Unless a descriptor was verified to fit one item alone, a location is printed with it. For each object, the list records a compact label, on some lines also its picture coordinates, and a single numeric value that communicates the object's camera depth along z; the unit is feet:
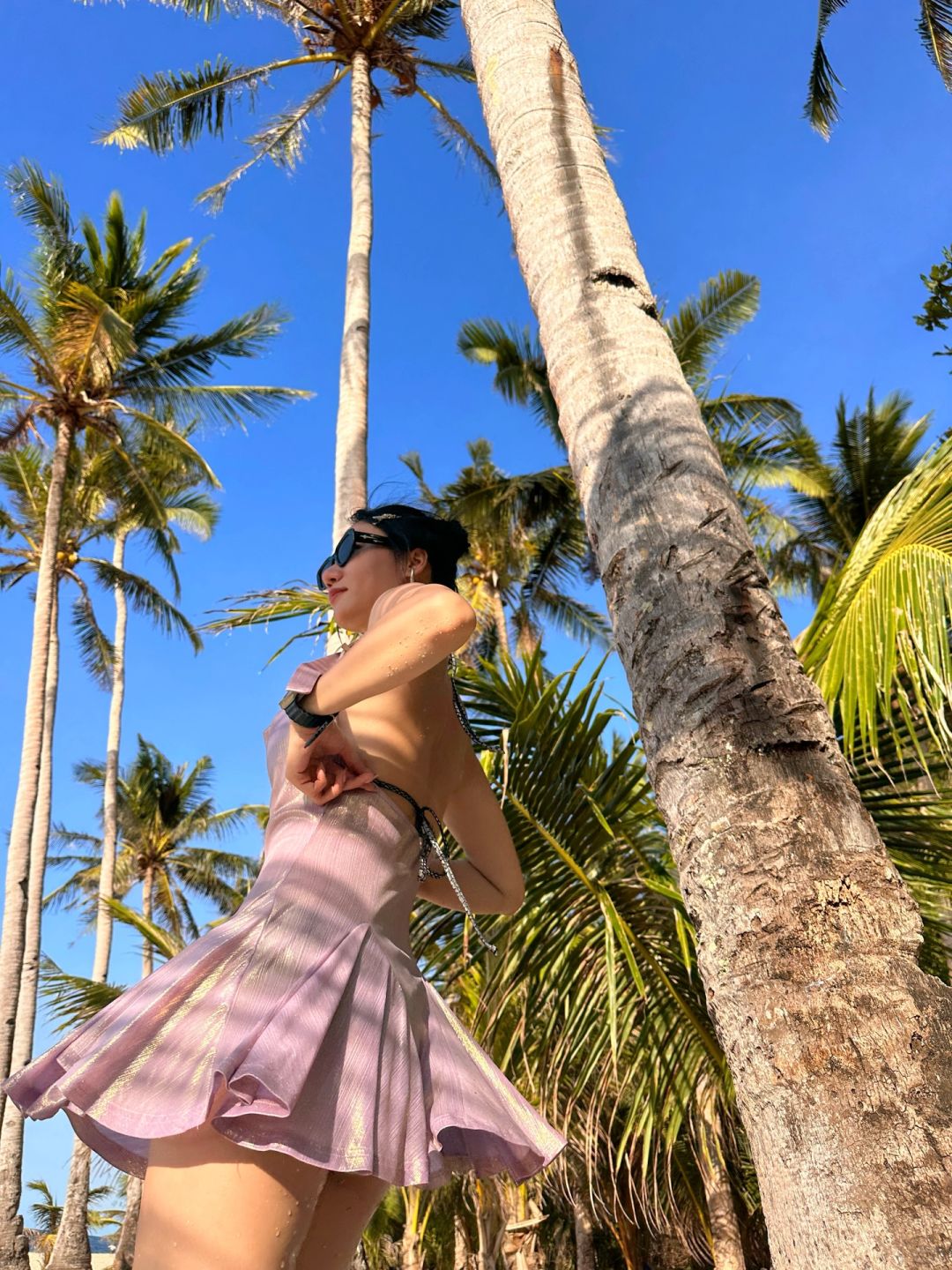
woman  3.51
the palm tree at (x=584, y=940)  12.23
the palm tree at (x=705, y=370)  55.21
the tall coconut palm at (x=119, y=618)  51.03
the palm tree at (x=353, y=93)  31.19
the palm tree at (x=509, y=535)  63.36
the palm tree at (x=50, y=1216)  104.63
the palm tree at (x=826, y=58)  30.96
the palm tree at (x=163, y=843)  93.45
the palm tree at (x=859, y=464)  57.06
